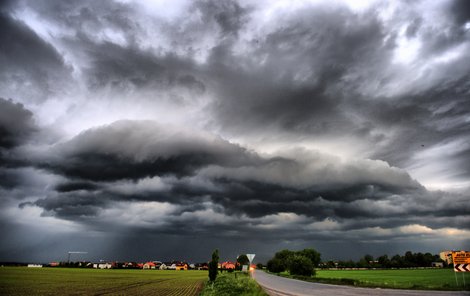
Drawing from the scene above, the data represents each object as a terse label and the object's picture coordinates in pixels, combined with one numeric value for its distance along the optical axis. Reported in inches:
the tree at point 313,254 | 6845.5
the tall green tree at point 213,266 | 2436.0
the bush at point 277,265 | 6276.6
